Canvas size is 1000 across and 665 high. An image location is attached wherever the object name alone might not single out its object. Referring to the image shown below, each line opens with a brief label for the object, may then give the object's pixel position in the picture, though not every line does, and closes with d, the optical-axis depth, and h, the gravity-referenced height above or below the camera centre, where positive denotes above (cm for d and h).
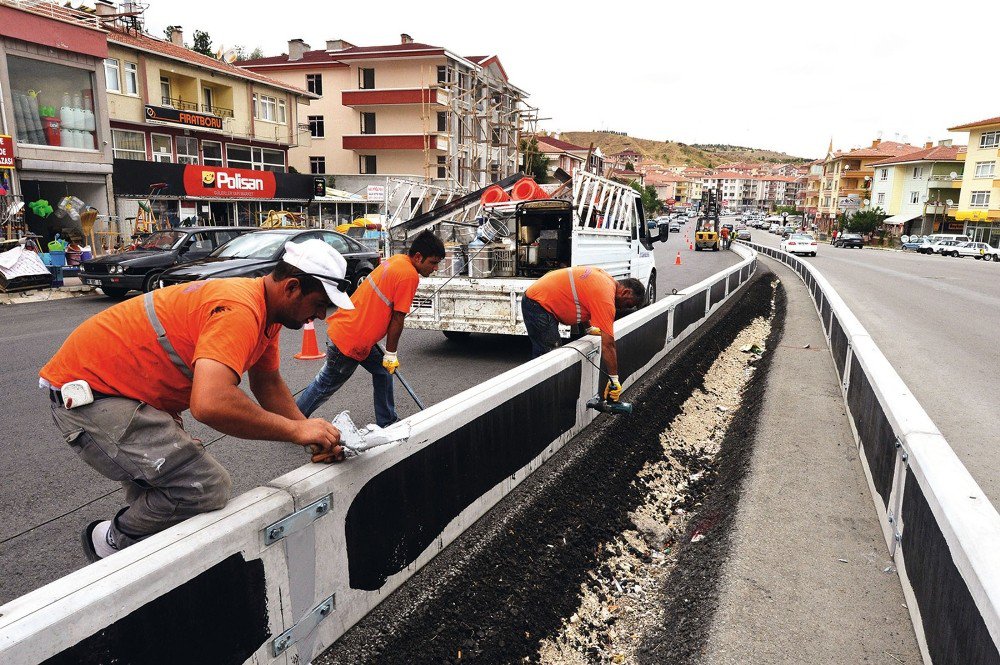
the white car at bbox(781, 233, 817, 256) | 4084 -181
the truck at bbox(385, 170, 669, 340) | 864 -43
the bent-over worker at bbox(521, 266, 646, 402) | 549 -81
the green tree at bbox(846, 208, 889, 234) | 7188 -44
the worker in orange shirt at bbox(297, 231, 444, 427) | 515 -86
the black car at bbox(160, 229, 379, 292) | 1146 -93
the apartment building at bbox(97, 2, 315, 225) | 2720 +350
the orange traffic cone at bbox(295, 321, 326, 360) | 852 -177
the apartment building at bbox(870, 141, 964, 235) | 7069 +331
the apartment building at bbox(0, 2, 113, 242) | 1959 +280
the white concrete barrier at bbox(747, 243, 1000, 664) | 222 -128
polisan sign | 2811 +100
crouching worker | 243 -64
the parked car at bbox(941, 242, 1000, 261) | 4725 -224
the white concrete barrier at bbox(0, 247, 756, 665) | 180 -122
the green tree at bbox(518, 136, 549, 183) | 6584 +434
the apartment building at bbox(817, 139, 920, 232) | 9450 +598
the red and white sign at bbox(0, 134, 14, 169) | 1877 +138
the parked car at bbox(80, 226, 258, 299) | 1385 -113
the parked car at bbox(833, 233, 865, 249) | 6251 -223
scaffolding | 4816 +692
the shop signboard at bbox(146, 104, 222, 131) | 3045 +406
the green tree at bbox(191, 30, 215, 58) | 6366 +1541
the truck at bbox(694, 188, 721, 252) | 4275 -72
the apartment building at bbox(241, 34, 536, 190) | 4869 +756
